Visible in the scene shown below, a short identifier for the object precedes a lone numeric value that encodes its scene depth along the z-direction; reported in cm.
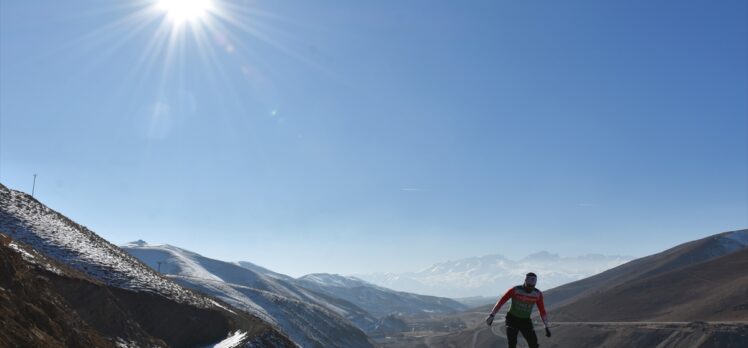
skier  1464
